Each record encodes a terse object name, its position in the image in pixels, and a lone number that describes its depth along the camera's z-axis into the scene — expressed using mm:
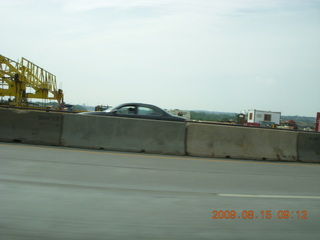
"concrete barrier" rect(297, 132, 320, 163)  10391
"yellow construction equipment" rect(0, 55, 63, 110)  27252
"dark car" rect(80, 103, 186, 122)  12109
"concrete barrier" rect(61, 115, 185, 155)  9734
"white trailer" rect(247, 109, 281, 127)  39219
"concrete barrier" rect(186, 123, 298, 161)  9859
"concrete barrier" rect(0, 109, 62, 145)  9805
